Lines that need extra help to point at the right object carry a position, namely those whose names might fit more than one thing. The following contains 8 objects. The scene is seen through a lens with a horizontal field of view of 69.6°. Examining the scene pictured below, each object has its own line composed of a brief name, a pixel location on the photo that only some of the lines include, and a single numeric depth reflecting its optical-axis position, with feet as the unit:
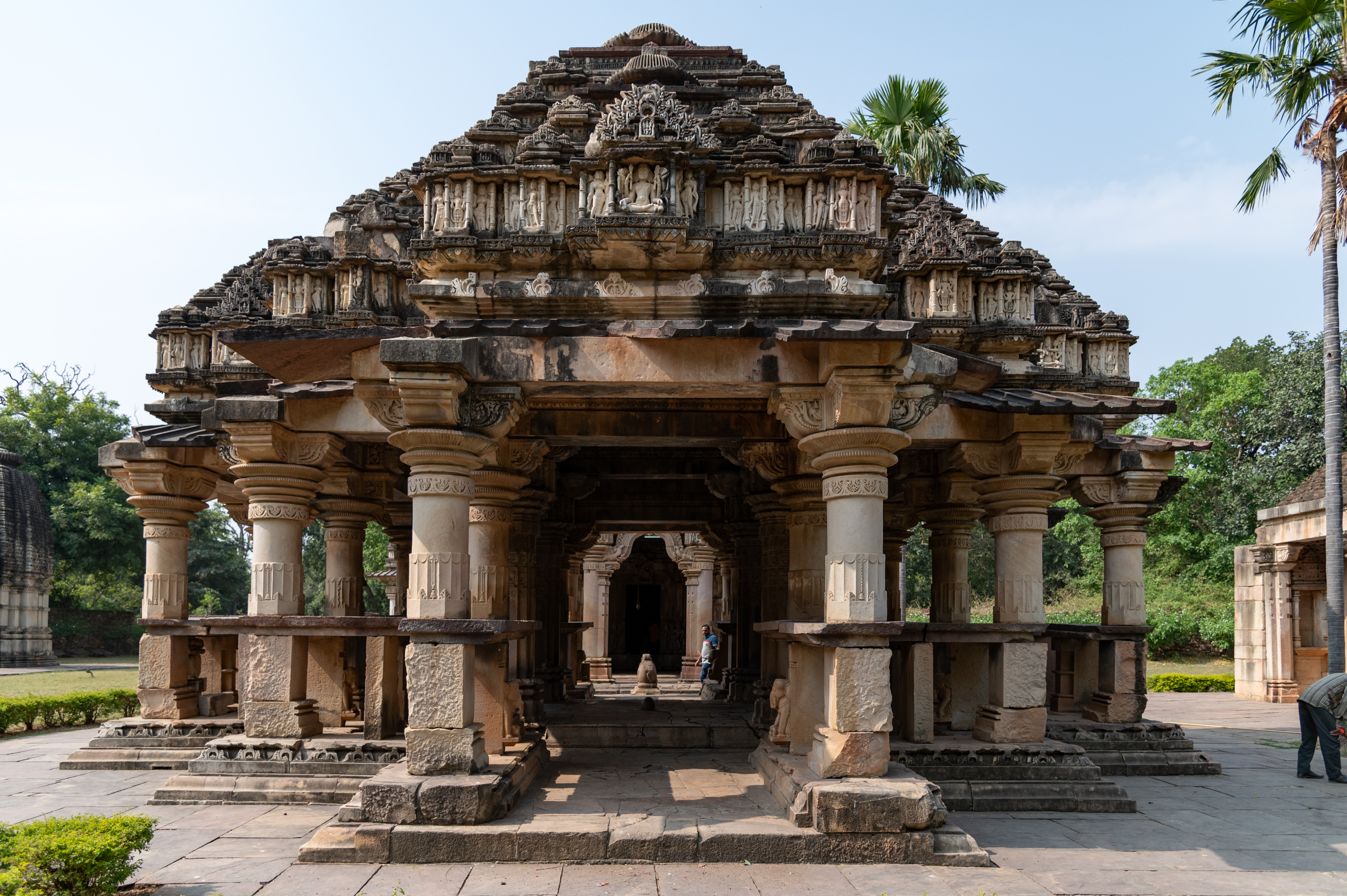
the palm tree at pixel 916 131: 70.38
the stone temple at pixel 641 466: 22.59
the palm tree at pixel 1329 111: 54.49
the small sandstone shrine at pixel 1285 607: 66.59
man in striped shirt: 33.81
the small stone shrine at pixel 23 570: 99.50
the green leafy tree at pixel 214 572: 142.51
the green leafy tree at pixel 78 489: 123.54
